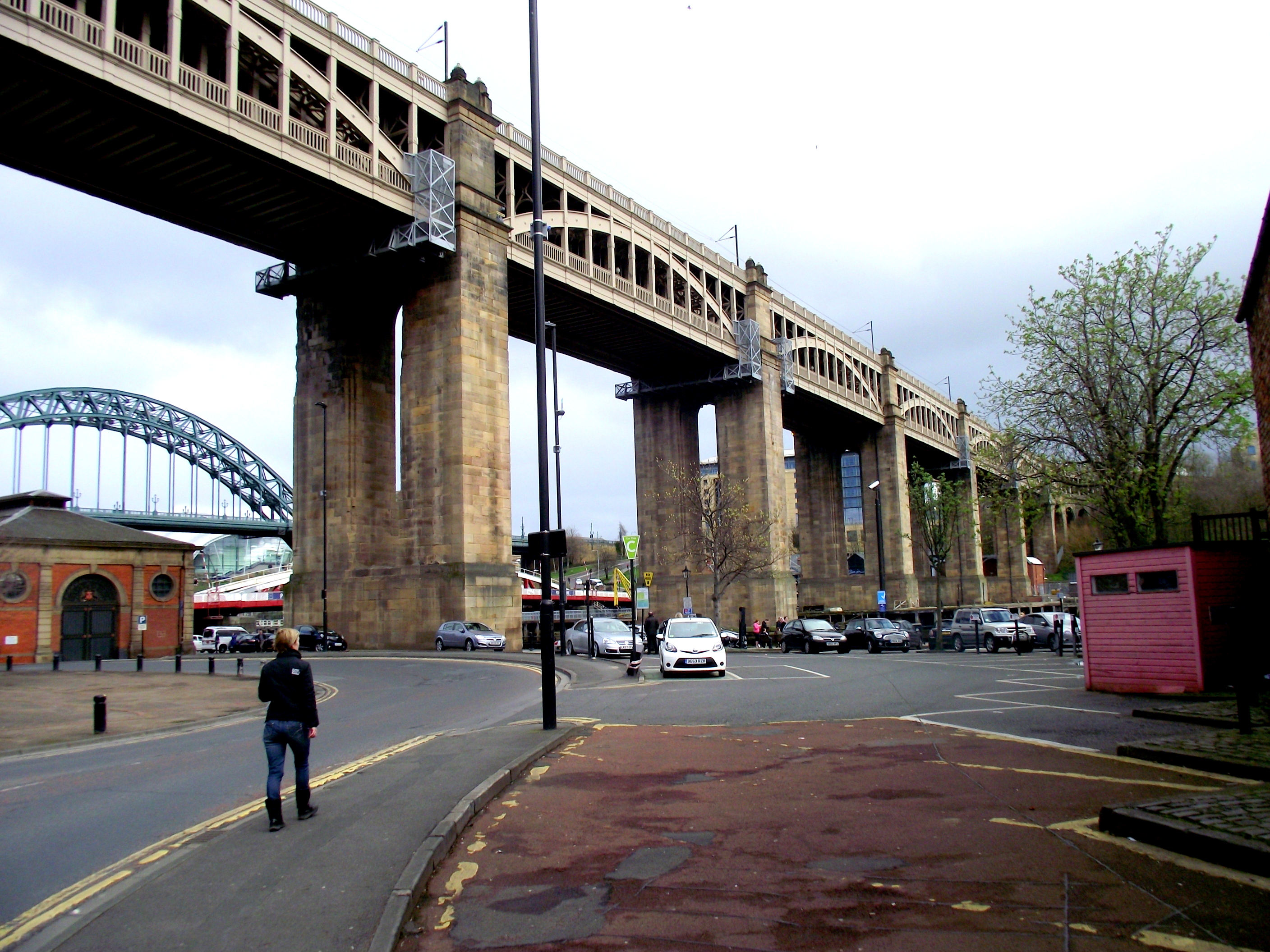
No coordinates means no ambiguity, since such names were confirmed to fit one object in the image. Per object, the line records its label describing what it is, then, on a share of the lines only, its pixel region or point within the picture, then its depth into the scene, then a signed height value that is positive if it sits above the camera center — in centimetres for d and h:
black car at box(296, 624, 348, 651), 4216 -208
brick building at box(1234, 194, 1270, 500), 1409 +392
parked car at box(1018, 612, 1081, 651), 3703 -227
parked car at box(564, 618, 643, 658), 3619 -208
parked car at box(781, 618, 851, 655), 3697 -231
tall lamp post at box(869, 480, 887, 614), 5566 +79
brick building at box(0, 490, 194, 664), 4059 +72
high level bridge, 3033 +1524
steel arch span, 12400 +2473
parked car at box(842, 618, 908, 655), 3888 -244
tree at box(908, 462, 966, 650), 4506 +320
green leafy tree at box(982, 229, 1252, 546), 2320 +462
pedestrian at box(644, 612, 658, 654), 3808 -193
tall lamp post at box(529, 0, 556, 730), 1269 +270
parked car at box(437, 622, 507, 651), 3647 -182
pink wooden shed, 1515 -68
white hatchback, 2409 -177
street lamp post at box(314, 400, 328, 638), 4467 +559
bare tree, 5406 +323
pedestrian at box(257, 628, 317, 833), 765 -92
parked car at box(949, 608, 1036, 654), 3553 -226
